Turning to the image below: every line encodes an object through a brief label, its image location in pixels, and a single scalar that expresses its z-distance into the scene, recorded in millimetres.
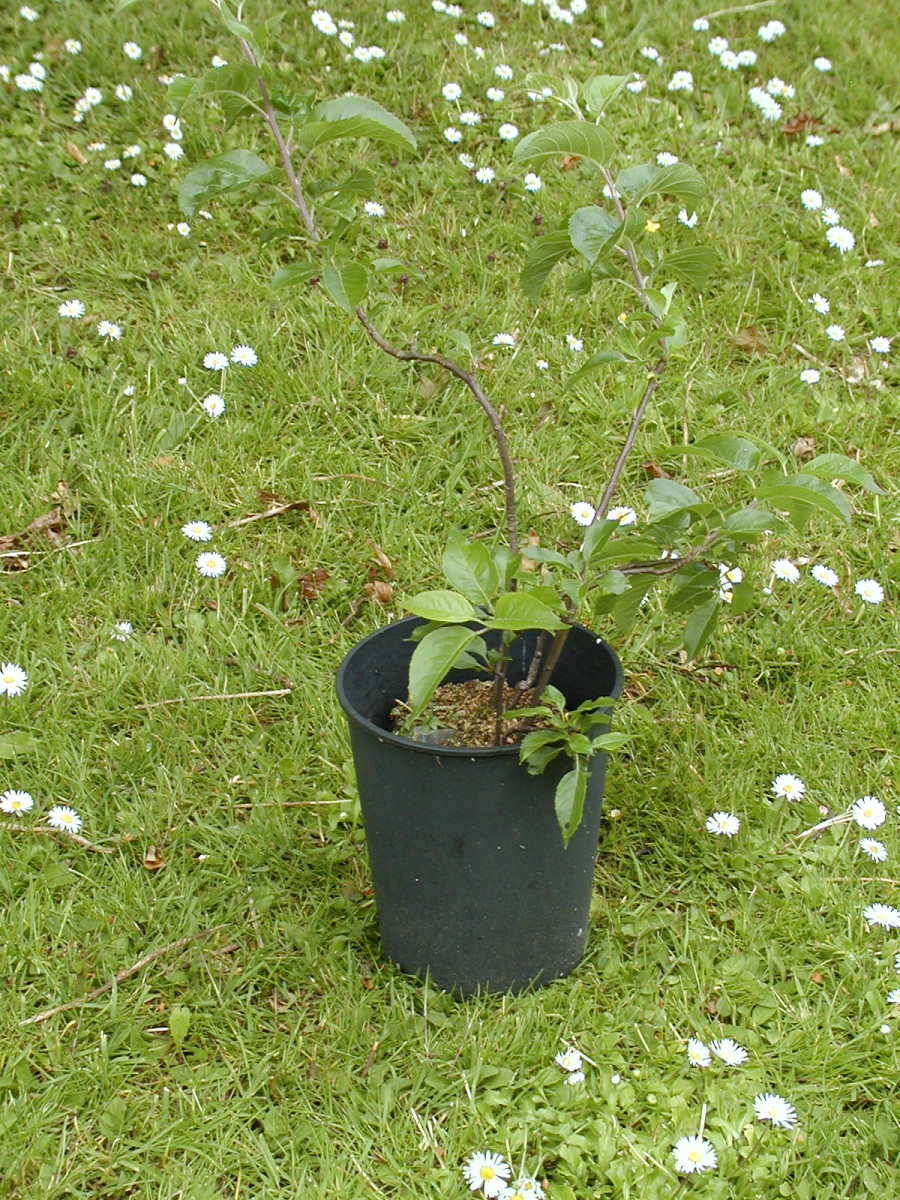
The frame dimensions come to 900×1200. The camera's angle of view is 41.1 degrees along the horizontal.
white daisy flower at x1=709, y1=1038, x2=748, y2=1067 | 1944
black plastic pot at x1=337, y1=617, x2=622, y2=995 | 1827
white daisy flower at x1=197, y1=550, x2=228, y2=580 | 2818
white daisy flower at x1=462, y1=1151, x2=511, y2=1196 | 1758
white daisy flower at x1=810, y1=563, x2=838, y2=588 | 2838
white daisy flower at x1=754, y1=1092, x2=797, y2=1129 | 1859
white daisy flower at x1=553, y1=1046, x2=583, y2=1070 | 1920
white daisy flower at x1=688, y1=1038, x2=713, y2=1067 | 1943
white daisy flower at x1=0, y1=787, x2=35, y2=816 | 2307
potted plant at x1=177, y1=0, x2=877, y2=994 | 1652
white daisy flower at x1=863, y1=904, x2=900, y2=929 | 2168
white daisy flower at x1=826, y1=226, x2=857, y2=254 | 3840
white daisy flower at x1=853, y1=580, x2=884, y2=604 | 2857
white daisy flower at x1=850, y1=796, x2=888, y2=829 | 2354
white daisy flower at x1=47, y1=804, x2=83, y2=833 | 2271
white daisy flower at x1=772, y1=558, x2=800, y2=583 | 2865
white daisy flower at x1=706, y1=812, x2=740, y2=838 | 2336
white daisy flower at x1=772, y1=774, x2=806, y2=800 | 2426
